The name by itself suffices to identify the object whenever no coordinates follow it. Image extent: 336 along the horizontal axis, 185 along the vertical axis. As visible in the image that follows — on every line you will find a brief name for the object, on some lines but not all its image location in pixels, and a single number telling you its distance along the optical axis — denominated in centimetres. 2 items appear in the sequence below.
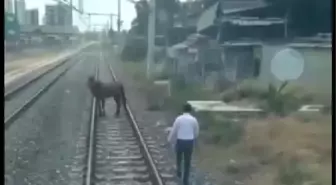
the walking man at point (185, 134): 560
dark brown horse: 891
